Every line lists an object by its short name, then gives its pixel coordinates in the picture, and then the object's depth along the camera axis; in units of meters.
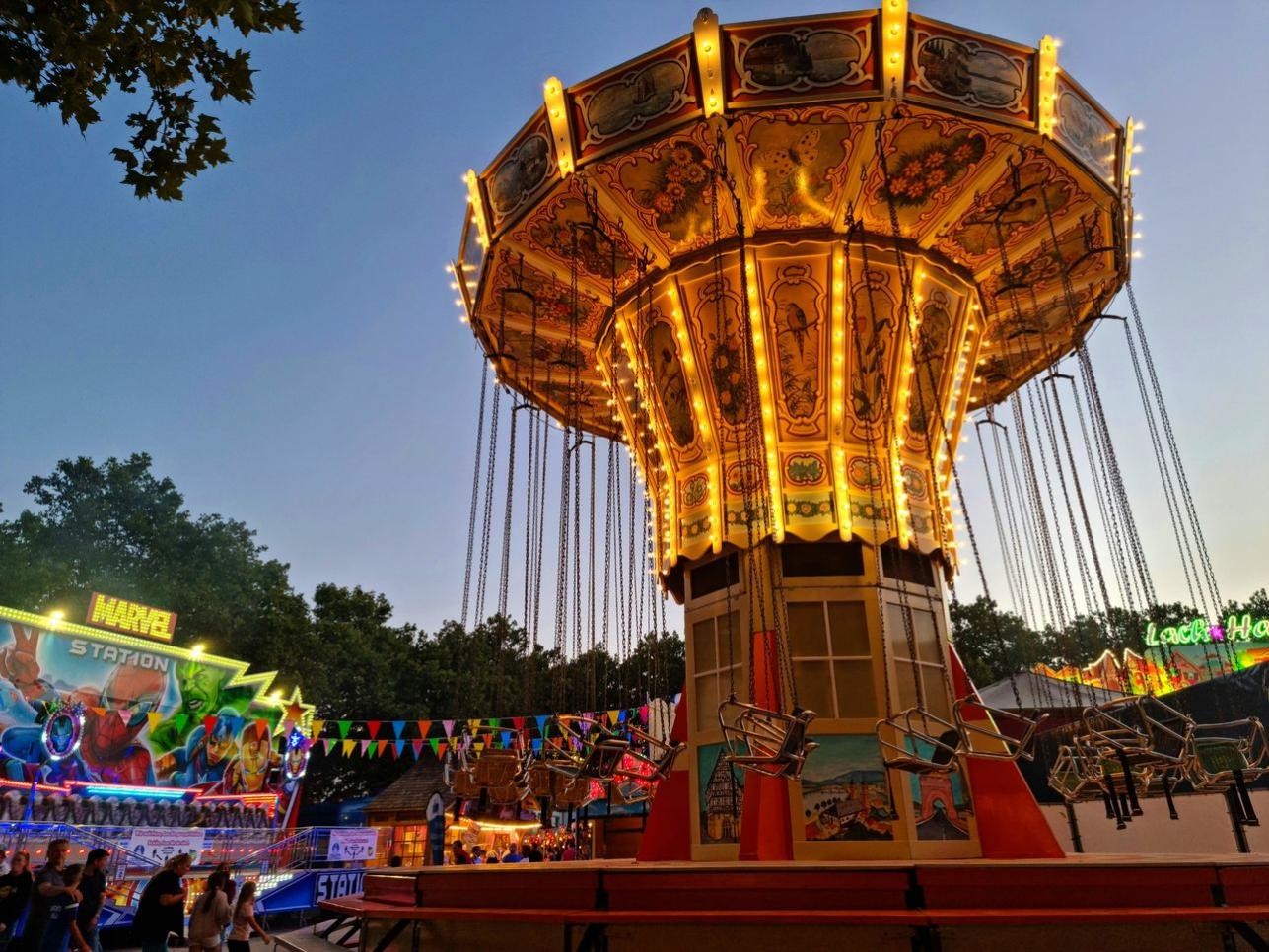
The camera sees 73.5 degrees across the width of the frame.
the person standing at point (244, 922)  7.66
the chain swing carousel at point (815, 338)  8.48
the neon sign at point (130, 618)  21.88
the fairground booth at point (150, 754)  15.62
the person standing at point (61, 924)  6.78
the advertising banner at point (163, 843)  14.98
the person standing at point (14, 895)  7.09
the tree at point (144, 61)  3.69
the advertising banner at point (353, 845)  17.70
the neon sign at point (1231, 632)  34.44
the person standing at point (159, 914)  6.29
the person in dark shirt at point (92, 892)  7.23
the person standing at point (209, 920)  6.64
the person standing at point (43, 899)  6.81
